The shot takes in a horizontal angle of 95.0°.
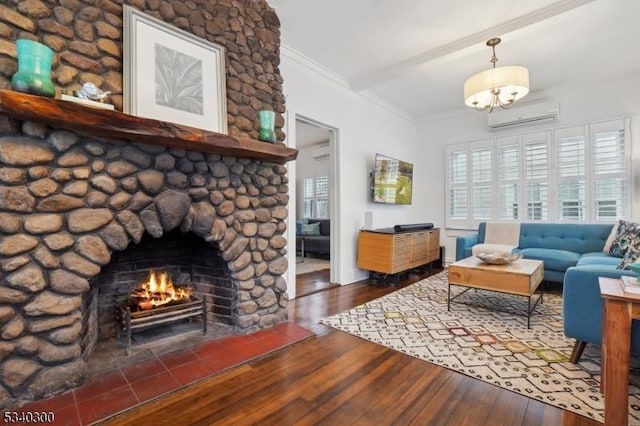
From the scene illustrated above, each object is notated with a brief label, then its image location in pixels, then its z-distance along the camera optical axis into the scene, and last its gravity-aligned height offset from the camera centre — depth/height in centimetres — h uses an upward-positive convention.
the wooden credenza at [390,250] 391 -57
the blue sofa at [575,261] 180 -55
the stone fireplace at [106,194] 145 +10
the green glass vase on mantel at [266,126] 234 +67
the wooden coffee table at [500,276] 254 -62
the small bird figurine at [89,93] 155 +63
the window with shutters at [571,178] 424 +46
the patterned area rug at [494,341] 166 -102
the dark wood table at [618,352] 128 -64
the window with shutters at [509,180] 478 +48
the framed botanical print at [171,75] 180 +91
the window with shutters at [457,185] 532 +45
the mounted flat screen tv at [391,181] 454 +47
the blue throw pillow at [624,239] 318 -34
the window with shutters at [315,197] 728 +32
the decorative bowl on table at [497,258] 287 -48
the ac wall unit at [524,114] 432 +146
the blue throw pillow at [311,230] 661 -46
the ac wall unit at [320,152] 705 +141
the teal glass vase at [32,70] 136 +66
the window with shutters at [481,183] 505 +45
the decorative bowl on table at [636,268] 148 -30
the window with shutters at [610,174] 393 +48
